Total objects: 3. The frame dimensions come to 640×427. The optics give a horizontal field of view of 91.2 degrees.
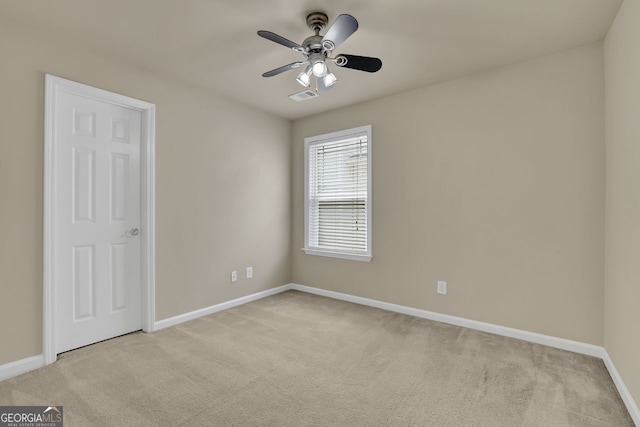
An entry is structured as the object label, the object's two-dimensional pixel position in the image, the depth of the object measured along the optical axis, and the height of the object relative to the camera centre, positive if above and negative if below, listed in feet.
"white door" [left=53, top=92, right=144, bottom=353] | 8.44 -0.27
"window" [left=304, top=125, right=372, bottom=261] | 13.00 +0.81
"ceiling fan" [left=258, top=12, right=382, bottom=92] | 6.60 +3.65
